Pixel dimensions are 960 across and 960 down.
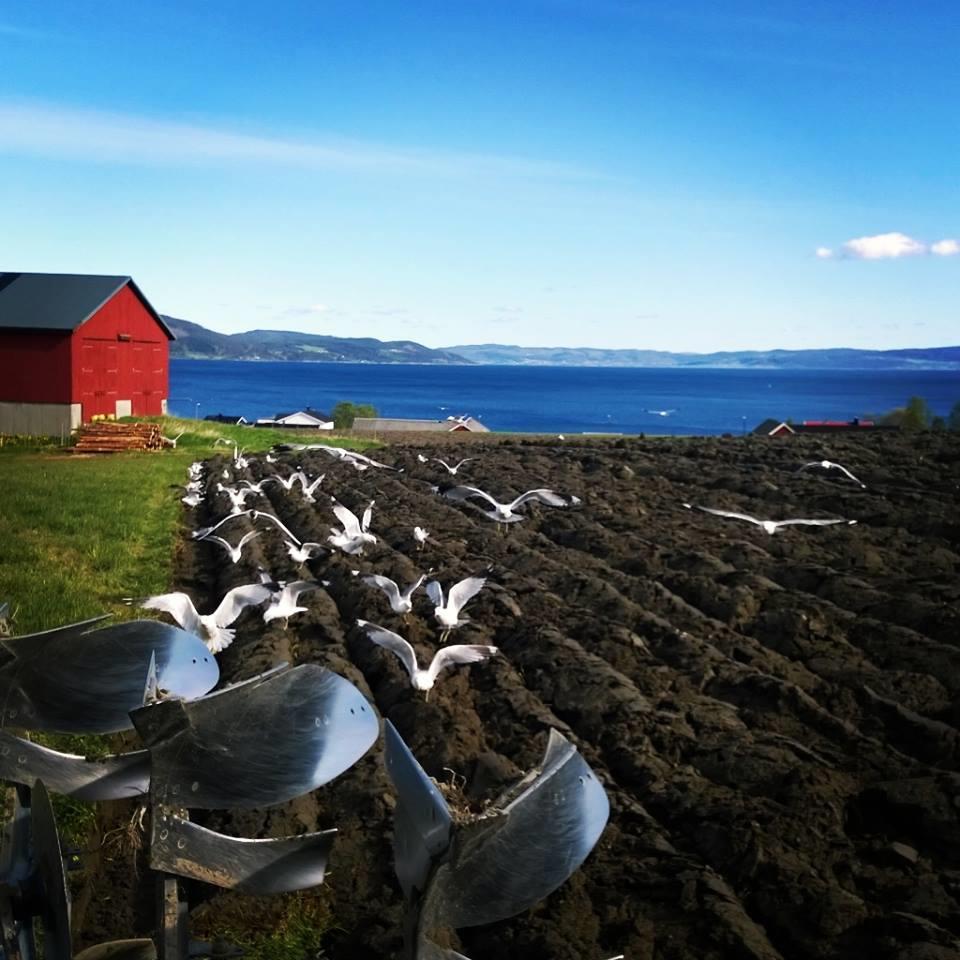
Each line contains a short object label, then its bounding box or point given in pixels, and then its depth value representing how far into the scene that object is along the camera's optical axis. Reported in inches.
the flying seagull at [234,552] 400.8
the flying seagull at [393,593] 277.6
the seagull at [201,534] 439.2
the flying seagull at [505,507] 427.8
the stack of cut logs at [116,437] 916.6
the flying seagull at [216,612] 237.1
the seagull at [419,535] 402.3
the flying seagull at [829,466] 541.5
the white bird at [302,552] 371.2
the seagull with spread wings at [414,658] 225.5
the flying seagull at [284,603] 283.6
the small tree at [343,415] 1715.1
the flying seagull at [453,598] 282.5
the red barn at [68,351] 998.4
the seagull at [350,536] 374.0
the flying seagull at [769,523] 405.1
